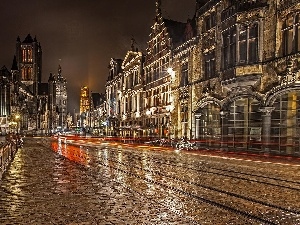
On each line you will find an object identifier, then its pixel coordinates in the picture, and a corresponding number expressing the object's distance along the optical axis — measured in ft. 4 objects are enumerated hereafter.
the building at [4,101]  299.46
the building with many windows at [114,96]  245.65
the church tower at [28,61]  488.85
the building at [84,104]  633.61
